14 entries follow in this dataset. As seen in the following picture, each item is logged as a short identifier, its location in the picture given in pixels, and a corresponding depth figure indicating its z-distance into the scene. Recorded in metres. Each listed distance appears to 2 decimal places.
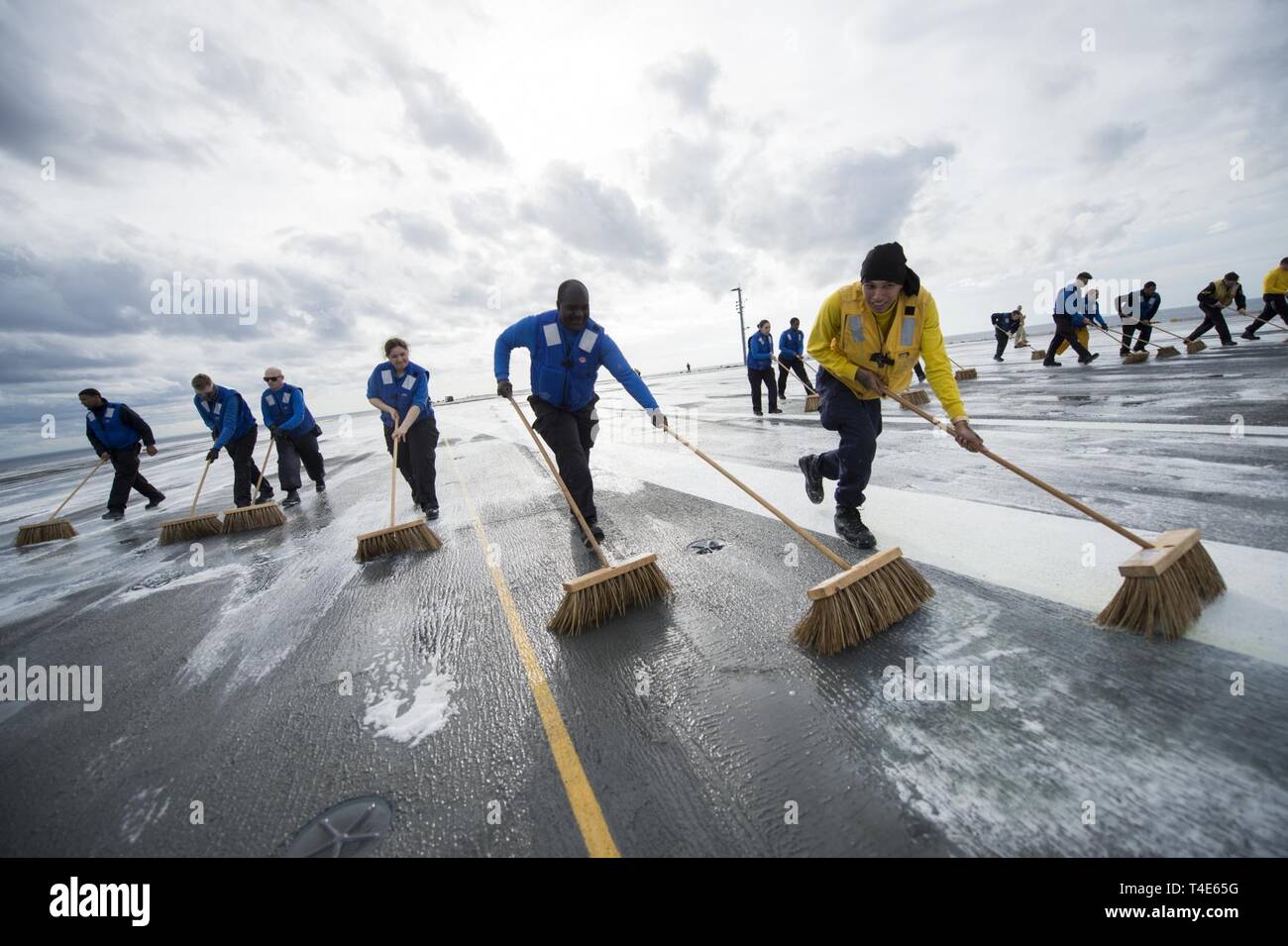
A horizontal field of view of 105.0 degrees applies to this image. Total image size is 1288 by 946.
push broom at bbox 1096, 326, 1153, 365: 11.30
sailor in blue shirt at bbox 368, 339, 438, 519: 6.26
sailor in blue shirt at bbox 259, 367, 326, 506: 8.02
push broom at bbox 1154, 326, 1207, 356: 11.82
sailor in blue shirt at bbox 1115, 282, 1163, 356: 12.42
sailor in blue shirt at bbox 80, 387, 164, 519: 8.37
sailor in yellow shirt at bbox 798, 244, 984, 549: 3.13
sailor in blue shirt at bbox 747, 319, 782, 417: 10.79
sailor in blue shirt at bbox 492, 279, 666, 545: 4.35
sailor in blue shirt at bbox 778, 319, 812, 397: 12.29
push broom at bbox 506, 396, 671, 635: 2.90
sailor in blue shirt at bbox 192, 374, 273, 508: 7.46
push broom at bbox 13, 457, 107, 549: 7.71
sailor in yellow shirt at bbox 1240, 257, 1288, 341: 11.12
